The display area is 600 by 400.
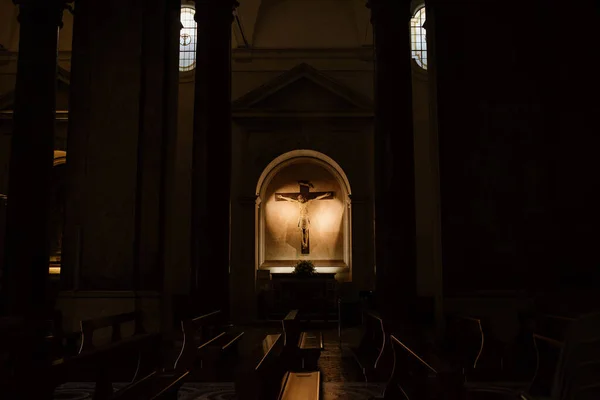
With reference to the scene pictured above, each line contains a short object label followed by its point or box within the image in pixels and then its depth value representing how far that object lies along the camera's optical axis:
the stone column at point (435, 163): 8.56
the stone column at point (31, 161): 8.98
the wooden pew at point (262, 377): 3.47
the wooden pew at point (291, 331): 6.74
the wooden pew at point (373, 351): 7.16
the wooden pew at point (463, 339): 7.78
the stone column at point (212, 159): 10.38
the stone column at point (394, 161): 9.13
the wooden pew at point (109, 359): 3.94
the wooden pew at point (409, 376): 4.04
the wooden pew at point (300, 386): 4.48
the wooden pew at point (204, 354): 7.25
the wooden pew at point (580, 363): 2.29
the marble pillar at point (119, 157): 9.22
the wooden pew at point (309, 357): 7.15
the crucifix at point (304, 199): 18.69
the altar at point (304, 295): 17.16
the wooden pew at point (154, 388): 3.90
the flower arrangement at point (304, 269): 17.39
